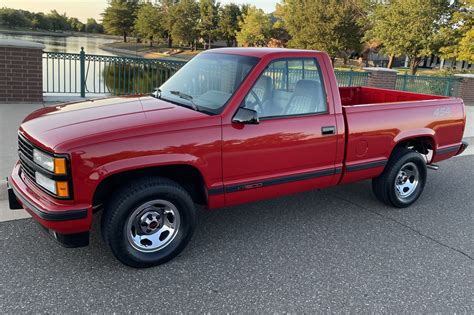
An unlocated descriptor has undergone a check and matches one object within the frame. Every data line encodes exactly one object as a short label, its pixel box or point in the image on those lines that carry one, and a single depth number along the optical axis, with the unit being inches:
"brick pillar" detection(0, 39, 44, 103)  335.0
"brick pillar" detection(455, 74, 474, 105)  624.1
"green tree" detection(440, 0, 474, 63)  1006.2
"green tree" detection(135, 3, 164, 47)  2888.8
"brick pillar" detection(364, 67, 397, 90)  569.3
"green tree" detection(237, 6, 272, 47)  2114.9
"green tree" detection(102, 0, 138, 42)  3518.7
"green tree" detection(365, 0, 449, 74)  1182.3
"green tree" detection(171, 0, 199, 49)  2586.1
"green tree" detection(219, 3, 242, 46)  2566.4
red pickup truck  122.3
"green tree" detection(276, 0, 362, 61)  1664.6
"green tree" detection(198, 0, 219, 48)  2586.1
